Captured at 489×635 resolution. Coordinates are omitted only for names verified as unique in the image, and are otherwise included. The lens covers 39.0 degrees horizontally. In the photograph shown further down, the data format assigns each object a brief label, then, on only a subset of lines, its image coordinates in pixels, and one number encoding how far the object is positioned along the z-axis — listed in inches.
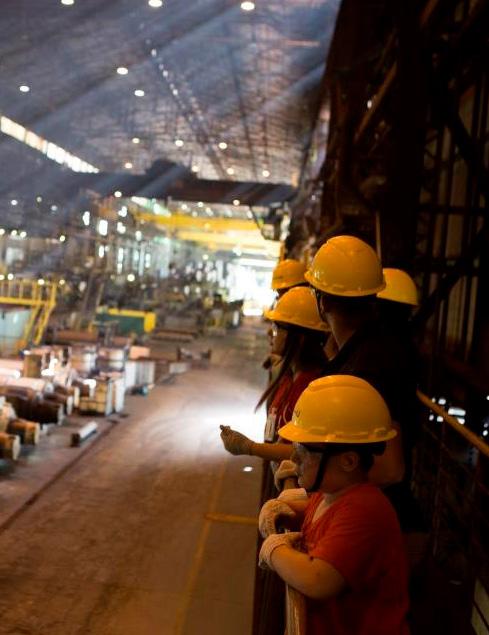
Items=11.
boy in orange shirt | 76.4
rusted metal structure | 201.8
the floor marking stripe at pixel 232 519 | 276.8
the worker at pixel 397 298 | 147.3
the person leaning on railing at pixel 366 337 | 104.3
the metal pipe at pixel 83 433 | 366.3
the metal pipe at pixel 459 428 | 133.4
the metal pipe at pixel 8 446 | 310.7
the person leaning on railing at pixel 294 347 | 145.0
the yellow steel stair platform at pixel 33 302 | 611.5
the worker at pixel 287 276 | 215.0
